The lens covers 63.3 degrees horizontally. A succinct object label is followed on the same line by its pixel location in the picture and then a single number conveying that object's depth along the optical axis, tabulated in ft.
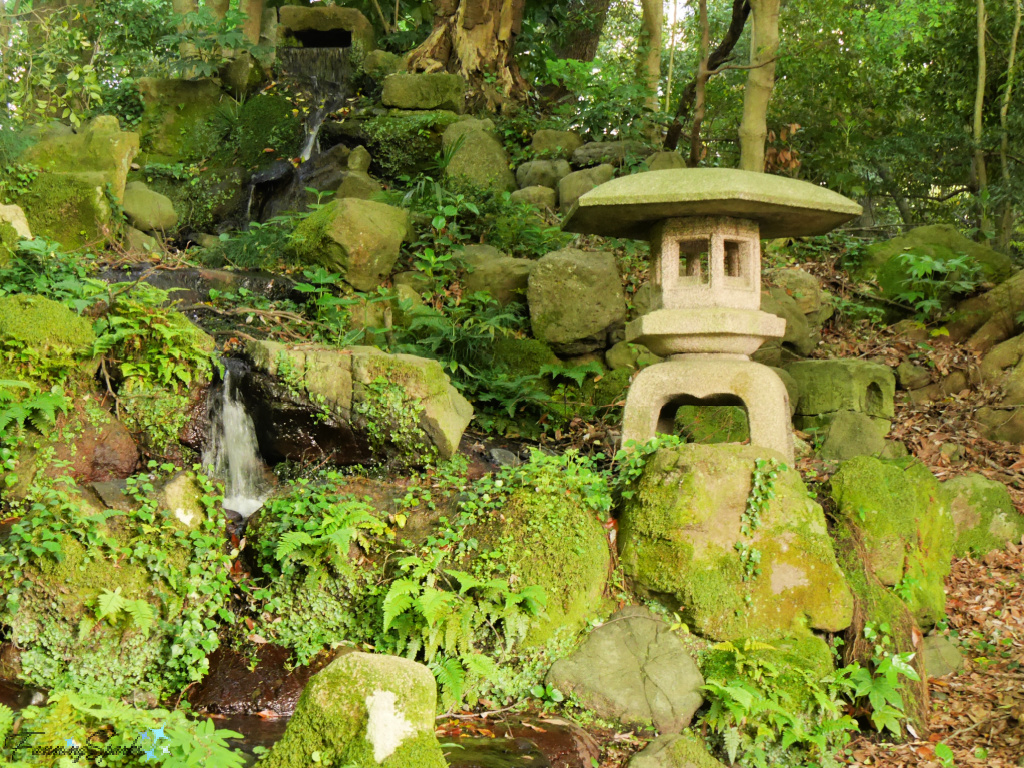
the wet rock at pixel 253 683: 16.72
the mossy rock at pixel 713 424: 29.07
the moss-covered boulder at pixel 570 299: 31.94
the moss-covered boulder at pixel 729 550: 18.79
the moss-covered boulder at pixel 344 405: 23.41
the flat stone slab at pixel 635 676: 17.29
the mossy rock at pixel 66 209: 34.47
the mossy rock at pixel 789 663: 17.60
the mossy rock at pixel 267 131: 46.78
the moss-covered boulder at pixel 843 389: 30.42
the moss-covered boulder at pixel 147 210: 39.70
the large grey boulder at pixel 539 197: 41.29
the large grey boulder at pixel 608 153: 43.45
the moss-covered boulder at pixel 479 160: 42.19
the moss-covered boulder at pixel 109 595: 16.53
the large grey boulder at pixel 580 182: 41.04
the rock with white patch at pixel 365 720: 11.75
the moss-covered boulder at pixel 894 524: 20.75
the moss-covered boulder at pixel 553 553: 18.53
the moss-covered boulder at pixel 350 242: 31.59
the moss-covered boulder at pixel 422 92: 45.32
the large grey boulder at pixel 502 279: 33.55
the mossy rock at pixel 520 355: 31.91
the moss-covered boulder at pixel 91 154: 36.91
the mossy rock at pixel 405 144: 43.45
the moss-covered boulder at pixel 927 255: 35.50
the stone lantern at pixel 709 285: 21.36
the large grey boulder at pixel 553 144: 44.60
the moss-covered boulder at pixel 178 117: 48.44
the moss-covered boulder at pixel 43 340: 20.40
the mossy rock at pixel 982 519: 26.27
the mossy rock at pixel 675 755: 15.57
